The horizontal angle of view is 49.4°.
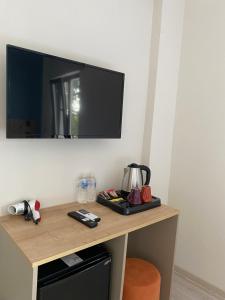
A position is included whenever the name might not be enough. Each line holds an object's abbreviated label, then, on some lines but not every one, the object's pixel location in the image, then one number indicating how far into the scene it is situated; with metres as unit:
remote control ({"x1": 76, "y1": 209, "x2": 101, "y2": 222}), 1.46
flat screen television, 1.26
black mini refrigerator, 1.18
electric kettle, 1.85
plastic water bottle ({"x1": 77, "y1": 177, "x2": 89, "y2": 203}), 1.78
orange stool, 1.54
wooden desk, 1.10
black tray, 1.62
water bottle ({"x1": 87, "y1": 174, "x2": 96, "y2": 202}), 1.82
